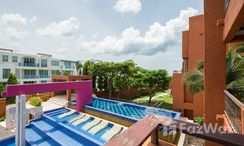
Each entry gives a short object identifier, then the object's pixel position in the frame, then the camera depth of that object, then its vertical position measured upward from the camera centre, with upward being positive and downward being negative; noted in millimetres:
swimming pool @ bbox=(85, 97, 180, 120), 9987 -3365
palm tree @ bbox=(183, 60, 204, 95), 6562 -354
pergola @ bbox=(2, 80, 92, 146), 6385 -1100
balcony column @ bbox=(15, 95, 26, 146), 6369 -2617
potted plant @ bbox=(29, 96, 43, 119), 9896 -2965
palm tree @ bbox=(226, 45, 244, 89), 5040 +295
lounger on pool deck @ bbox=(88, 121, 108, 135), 8374 -4034
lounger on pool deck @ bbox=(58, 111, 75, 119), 10807 -3832
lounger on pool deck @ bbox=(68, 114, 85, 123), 10065 -3932
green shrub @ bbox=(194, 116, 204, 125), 9220 -3708
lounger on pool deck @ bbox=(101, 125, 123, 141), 7506 -4012
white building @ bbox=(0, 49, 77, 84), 20993 +1579
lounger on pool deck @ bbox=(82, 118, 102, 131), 8786 -4003
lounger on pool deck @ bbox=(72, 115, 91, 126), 9554 -3951
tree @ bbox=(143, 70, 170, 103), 15702 -700
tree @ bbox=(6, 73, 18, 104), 15800 -682
